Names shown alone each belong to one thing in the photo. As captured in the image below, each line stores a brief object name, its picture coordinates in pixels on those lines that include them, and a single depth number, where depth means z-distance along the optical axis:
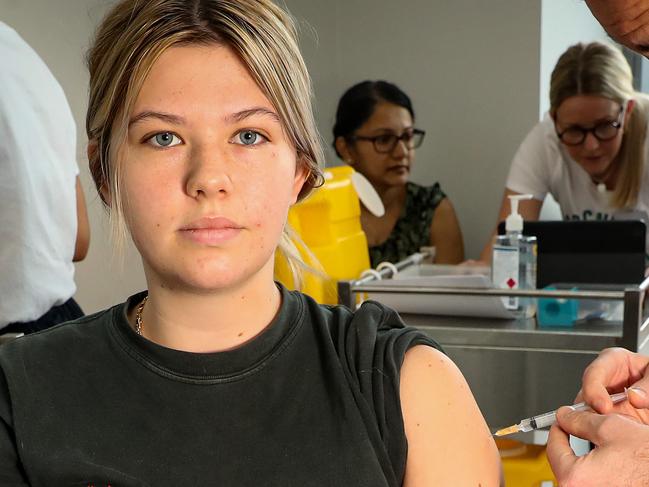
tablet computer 2.15
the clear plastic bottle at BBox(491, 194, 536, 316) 2.12
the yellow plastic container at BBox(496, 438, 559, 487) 1.96
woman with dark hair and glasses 3.32
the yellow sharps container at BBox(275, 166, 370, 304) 2.02
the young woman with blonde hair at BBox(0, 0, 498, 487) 1.03
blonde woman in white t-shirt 2.73
